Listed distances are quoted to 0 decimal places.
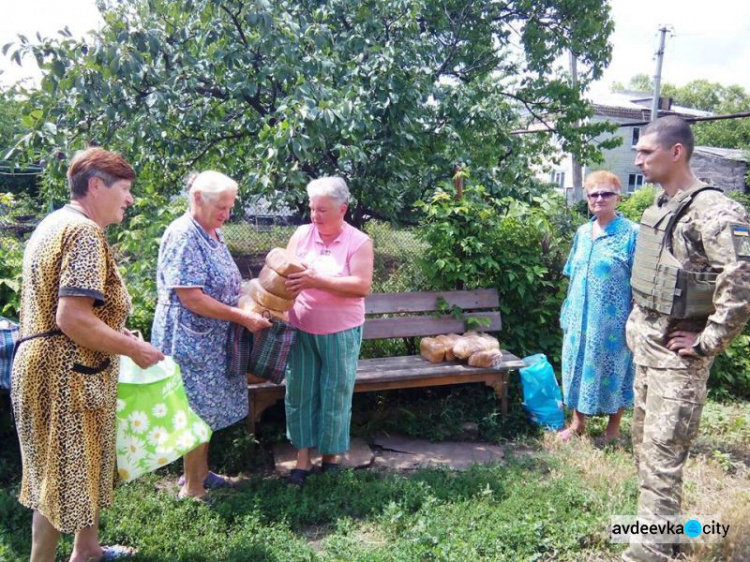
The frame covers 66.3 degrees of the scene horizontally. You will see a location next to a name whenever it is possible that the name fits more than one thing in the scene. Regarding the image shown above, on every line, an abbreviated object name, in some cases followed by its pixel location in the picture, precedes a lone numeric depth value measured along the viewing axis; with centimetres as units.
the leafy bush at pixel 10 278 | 375
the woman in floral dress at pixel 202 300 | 293
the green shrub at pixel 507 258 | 490
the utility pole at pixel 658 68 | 2339
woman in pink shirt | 328
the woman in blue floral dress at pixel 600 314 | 393
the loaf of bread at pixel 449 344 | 457
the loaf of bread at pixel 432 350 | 454
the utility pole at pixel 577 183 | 2010
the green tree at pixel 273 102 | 404
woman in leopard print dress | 219
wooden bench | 421
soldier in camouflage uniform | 248
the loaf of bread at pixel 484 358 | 442
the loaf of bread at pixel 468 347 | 448
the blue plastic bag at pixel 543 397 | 445
